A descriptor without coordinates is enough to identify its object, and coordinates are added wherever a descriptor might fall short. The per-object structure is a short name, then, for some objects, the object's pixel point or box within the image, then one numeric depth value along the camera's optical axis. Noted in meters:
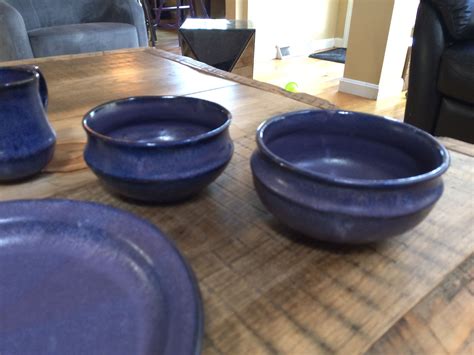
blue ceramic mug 0.45
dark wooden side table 2.12
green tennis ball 2.42
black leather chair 1.39
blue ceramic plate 0.29
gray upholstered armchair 1.96
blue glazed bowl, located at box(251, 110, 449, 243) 0.33
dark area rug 3.61
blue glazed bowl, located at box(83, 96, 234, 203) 0.40
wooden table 0.31
